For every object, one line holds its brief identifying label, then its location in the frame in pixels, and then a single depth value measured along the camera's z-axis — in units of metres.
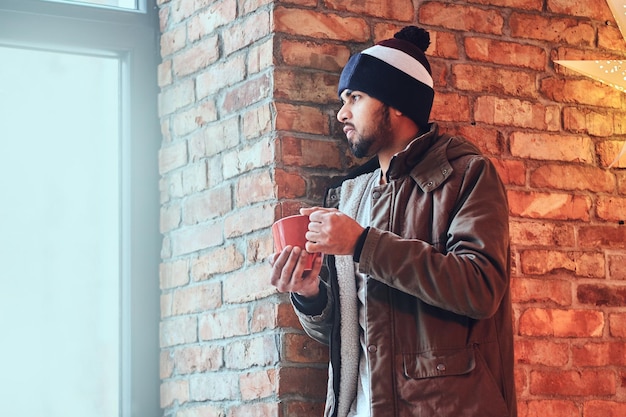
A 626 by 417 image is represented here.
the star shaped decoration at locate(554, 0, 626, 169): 4.65
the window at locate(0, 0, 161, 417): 4.81
